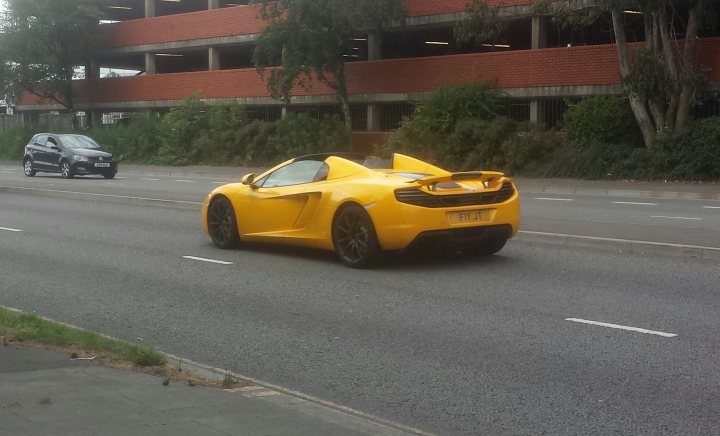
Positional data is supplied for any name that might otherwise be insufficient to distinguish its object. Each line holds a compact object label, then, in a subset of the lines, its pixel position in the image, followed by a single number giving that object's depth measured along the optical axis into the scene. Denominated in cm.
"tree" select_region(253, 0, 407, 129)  3638
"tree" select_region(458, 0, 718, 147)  2825
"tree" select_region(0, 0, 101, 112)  5222
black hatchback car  3466
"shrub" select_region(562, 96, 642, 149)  3088
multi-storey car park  3344
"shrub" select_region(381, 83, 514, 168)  3281
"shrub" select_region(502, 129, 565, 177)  3156
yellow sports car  1150
